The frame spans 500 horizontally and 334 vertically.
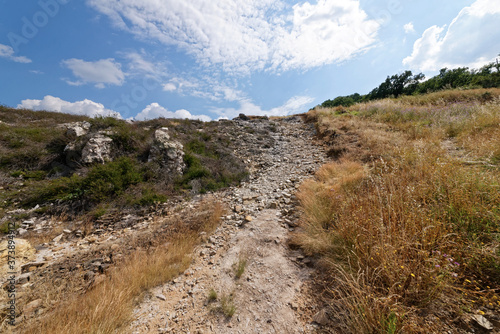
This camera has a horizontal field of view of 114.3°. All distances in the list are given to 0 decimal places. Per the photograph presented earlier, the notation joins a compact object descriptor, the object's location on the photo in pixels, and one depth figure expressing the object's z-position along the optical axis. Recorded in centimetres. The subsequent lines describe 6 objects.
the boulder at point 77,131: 743
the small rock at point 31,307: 222
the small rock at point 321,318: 183
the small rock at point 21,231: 406
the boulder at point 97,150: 634
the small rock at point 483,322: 136
